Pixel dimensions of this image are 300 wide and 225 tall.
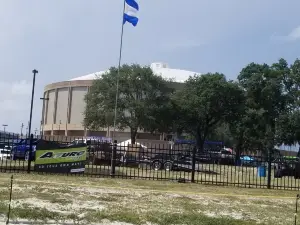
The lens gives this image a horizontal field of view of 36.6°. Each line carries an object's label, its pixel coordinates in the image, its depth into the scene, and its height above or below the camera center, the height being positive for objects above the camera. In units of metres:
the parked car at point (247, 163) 23.05 -0.48
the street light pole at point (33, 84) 47.82 +6.35
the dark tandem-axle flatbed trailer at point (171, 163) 24.89 -0.70
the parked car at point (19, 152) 24.77 -0.49
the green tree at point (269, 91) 61.16 +8.68
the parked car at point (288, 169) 21.46 -0.68
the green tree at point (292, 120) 58.75 +4.67
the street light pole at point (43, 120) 117.88 +6.46
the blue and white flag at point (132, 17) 25.25 +7.34
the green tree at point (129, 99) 62.91 +6.95
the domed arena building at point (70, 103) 106.00 +10.26
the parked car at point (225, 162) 26.92 -0.61
